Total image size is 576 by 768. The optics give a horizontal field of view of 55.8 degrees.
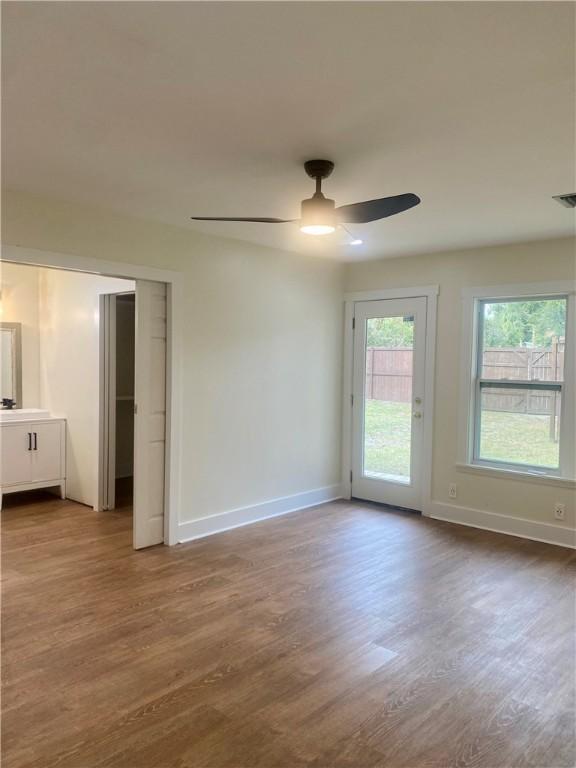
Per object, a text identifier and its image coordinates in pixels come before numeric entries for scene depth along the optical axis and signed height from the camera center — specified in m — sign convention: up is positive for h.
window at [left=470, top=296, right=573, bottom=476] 4.41 -0.17
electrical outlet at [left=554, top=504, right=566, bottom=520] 4.35 -1.15
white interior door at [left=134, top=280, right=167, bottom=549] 4.08 -0.41
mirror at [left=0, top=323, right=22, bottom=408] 5.67 -0.03
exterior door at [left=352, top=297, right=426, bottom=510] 5.18 -0.35
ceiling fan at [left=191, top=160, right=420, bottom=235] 2.64 +0.75
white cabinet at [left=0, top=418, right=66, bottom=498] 5.19 -0.94
